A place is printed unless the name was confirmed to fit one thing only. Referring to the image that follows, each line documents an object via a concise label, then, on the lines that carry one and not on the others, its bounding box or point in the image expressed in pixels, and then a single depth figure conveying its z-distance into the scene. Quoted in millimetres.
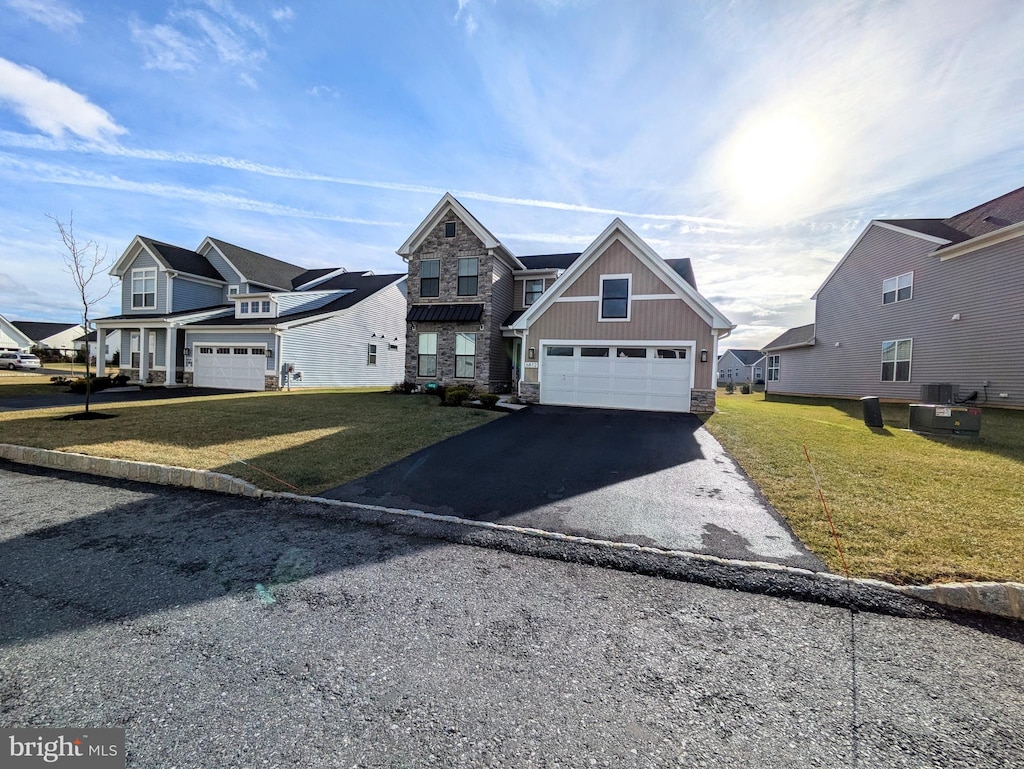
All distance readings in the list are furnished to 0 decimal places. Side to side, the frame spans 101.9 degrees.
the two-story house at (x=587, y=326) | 14352
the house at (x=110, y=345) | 43178
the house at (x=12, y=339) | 43469
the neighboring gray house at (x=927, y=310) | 14180
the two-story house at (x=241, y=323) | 20781
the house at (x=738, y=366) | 69788
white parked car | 35688
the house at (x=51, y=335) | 53388
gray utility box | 9781
